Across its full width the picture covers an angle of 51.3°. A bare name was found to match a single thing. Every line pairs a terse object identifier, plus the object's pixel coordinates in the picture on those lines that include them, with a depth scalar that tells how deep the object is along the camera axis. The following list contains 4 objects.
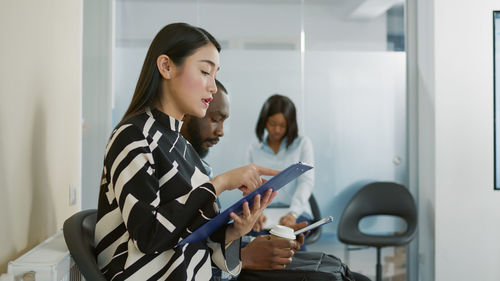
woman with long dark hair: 1.27
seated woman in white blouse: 3.79
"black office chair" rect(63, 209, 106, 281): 1.34
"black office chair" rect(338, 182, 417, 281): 3.81
